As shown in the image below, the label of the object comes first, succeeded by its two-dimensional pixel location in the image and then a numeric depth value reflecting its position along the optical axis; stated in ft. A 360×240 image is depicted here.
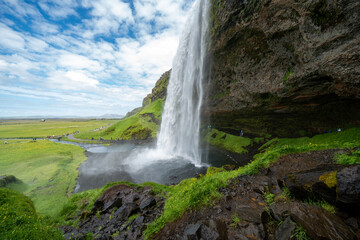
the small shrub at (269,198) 16.67
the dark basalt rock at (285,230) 10.33
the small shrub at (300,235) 9.72
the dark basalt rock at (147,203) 25.83
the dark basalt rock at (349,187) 10.17
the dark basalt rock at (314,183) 12.54
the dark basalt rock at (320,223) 9.13
